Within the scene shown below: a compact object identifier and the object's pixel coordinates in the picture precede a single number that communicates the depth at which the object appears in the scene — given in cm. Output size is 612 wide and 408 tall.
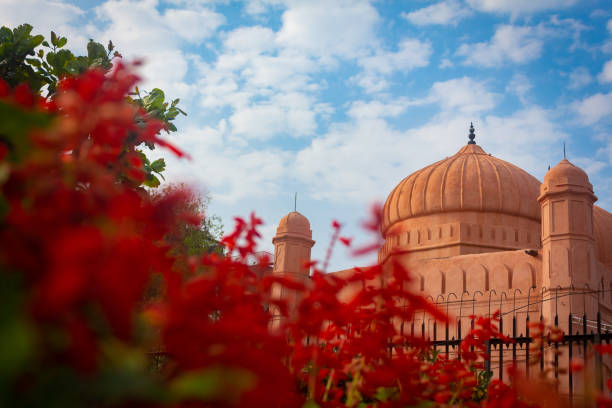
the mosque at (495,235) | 1241
